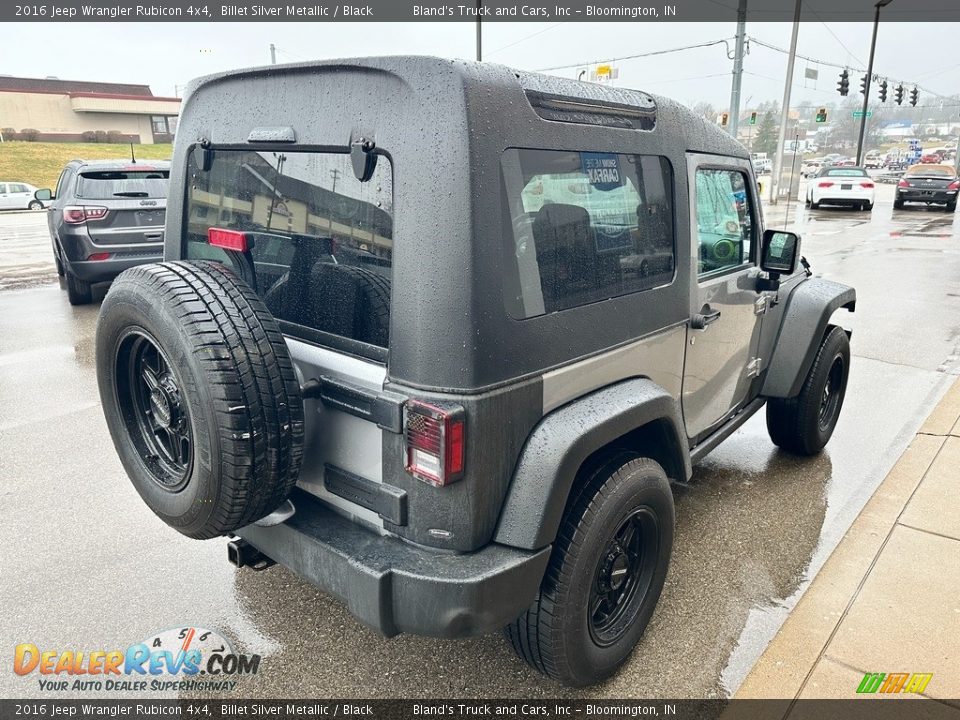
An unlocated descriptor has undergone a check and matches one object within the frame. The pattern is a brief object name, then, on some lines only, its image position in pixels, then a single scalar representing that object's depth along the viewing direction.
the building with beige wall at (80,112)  51.31
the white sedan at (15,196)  27.75
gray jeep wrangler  1.88
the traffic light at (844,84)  31.64
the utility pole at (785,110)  23.38
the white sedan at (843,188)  21.53
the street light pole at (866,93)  36.22
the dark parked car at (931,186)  21.66
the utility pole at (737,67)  22.36
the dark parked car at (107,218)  8.15
